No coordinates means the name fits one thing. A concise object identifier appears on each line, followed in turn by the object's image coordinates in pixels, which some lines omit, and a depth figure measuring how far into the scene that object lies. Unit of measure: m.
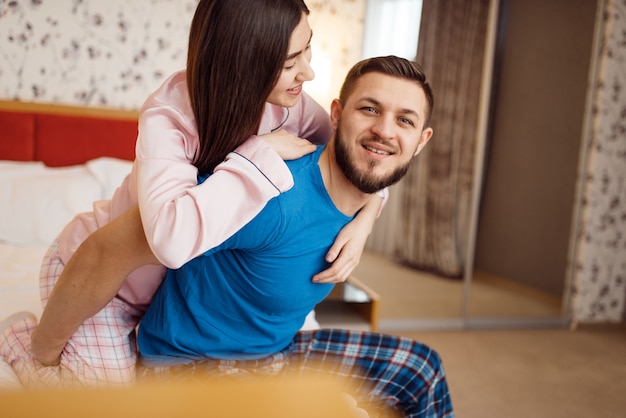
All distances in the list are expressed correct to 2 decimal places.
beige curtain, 3.39
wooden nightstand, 2.25
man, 1.13
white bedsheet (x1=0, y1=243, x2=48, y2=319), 1.62
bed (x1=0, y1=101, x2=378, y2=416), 1.98
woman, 0.95
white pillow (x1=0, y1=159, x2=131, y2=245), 2.22
